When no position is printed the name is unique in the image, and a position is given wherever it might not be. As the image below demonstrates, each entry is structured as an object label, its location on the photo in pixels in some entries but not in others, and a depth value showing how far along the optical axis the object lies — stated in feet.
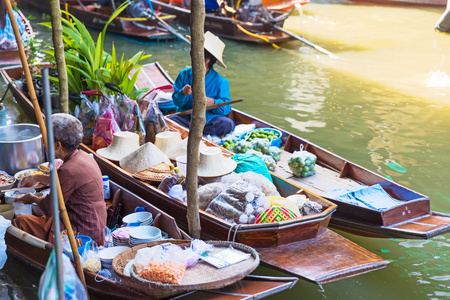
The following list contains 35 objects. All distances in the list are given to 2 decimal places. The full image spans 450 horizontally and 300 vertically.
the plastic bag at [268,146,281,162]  15.74
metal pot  13.02
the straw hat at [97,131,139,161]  14.17
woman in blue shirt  17.12
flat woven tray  8.48
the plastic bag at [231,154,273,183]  13.28
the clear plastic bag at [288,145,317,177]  14.73
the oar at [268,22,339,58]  33.86
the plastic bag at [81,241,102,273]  9.75
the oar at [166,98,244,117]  16.71
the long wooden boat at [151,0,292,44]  37.06
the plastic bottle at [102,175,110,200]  12.60
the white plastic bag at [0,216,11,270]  10.41
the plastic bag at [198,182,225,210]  11.96
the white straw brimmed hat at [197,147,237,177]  12.88
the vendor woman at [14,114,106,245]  9.89
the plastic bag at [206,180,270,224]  11.24
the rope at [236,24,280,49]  35.57
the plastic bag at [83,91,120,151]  14.85
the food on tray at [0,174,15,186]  12.44
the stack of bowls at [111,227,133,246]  10.58
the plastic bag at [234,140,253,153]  15.65
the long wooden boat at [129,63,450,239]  12.01
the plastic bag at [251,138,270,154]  15.71
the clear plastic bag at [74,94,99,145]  15.28
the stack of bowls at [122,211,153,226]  11.05
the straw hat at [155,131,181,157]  14.74
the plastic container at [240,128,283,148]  16.39
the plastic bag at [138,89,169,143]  15.66
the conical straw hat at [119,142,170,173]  13.44
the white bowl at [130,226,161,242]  10.44
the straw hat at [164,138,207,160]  14.32
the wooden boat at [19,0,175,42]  36.99
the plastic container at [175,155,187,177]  13.29
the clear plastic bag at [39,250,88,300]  6.99
